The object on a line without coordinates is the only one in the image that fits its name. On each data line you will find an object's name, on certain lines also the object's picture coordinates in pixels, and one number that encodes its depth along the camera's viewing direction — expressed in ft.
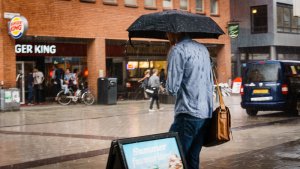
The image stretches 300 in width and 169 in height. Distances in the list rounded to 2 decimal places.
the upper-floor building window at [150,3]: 103.08
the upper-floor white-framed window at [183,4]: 110.73
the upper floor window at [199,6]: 114.85
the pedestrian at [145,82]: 91.33
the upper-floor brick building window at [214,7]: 118.86
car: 58.59
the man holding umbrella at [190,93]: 16.92
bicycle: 86.89
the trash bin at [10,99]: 73.72
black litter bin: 85.93
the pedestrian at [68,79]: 91.71
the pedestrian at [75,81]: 93.30
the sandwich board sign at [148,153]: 14.84
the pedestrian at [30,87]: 85.30
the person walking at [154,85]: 71.56
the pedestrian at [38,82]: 86.74
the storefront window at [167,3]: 107.04
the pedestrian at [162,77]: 107.34
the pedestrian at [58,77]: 93.61
